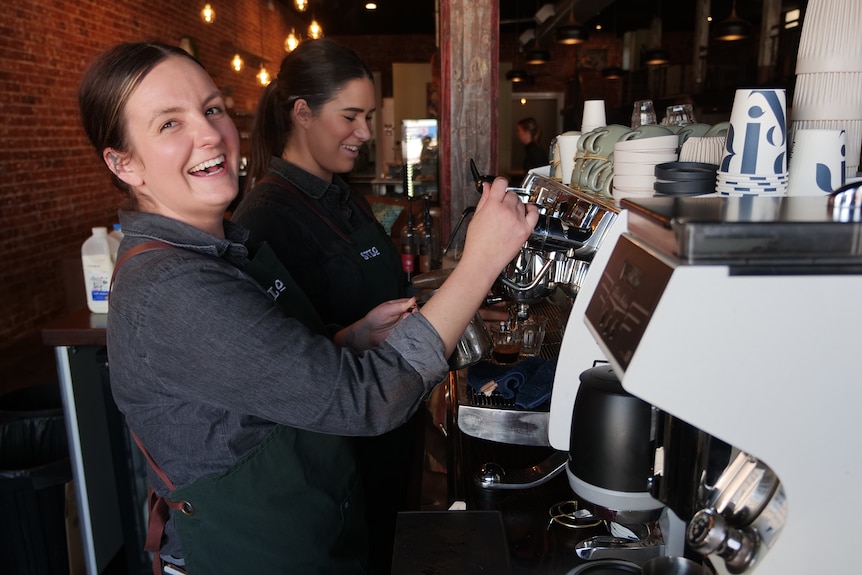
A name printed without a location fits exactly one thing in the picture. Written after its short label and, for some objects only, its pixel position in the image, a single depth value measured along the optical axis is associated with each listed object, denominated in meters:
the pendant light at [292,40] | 7.98
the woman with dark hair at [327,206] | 1.63
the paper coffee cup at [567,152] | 1.74
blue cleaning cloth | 1.23
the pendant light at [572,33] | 7.05
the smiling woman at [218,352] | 0.86
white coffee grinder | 0.55
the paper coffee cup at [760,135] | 0.92
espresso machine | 1.21
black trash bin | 2.00
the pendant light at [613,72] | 10.64
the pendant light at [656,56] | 9.19
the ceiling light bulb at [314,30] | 7.74
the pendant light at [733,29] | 7.26
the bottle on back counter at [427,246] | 3.05
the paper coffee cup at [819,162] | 0.89
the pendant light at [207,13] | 6.41
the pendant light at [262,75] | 9.71
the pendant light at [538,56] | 9.61
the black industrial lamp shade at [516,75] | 10.00
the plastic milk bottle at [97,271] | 2.10
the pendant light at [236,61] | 8.40
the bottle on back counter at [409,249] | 2.89
